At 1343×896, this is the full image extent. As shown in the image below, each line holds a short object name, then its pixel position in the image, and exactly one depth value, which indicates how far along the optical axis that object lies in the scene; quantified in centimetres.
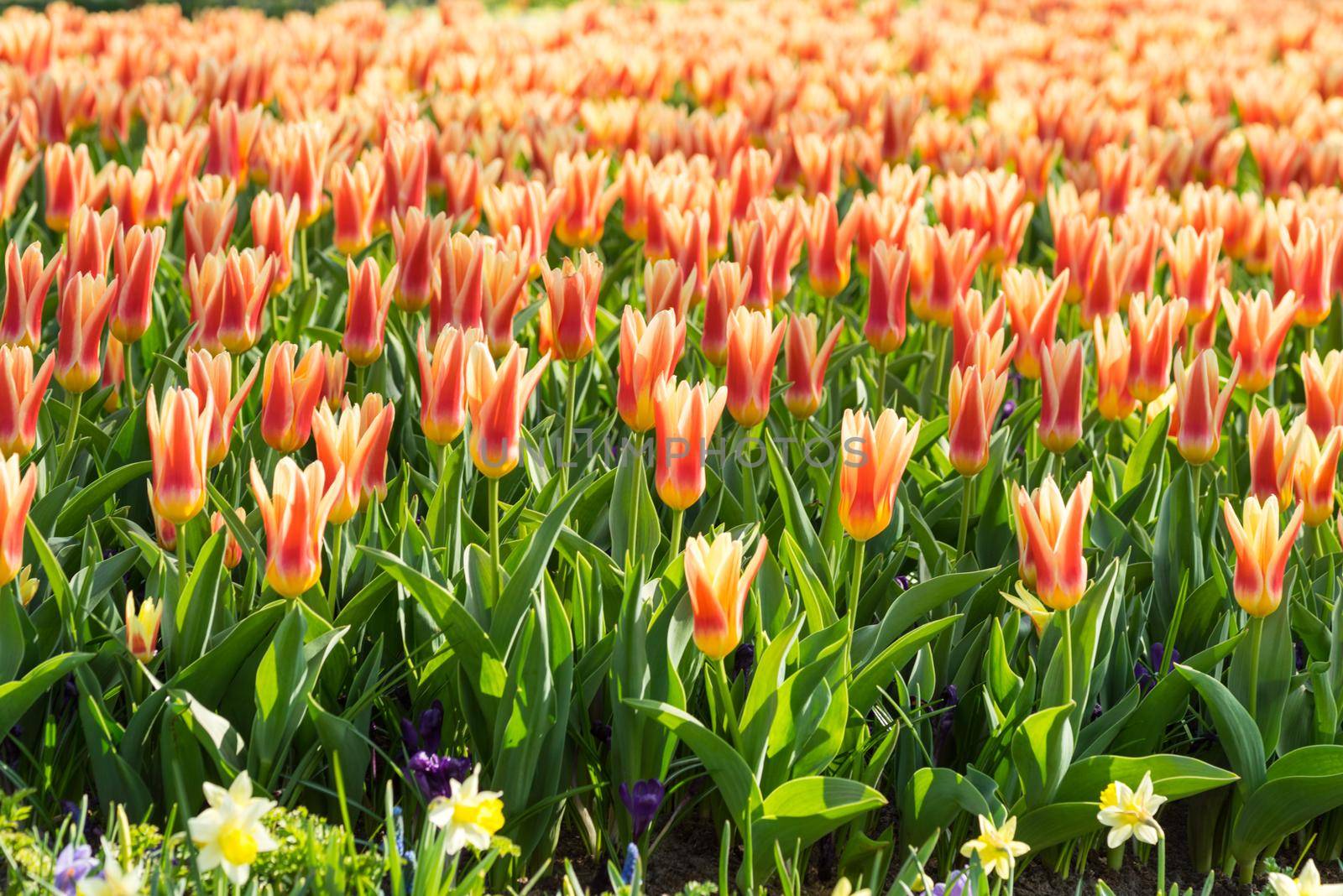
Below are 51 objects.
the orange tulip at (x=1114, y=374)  292
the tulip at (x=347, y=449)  221
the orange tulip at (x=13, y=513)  203
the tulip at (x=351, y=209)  370
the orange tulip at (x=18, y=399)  241
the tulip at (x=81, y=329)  270
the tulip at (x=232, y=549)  247
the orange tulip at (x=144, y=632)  218
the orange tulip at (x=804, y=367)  290
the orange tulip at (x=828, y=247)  360
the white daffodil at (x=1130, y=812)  205
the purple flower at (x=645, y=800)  220
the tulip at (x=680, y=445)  226
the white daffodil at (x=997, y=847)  202
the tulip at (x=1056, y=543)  217
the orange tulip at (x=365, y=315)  284
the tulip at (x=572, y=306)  284
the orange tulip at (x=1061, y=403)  275
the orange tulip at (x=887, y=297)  322
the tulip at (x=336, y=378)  268
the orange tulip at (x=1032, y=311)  307
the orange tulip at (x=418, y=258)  312
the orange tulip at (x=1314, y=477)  246
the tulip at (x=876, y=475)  221
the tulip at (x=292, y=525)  206
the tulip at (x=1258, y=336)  307
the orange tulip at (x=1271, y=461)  252
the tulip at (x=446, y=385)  235
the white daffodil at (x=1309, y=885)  196
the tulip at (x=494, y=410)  224
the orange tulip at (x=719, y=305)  299
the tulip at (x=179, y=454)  213
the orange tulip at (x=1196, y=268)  349
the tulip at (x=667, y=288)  295
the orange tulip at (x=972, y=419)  258
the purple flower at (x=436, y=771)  213
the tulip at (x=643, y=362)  244
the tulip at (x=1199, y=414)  263
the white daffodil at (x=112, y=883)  181
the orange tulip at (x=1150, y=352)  290
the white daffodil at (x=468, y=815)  188
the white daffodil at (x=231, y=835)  178
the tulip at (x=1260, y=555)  218
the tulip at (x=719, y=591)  202
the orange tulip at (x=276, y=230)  338
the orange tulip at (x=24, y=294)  280
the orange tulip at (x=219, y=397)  238
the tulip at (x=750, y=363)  269
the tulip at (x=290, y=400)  245
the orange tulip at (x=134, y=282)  289
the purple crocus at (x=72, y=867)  189
